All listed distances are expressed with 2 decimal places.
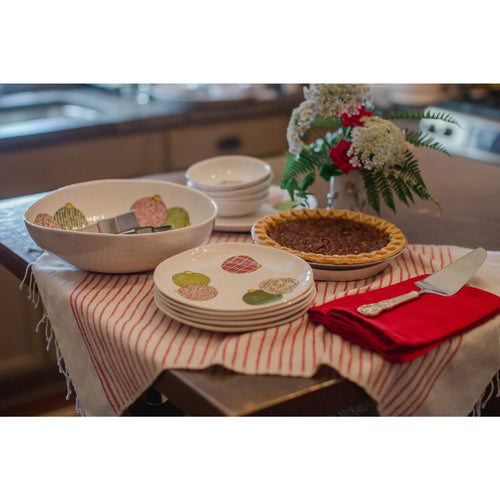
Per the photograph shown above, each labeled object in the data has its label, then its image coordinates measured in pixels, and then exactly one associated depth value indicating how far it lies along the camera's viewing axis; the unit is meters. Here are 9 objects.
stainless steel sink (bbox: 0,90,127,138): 2.68
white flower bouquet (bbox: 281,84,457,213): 1.22
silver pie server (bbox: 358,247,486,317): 0.91
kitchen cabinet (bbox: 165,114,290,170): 2.87
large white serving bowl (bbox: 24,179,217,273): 1.01
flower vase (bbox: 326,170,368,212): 1.34
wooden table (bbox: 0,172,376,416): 0.77
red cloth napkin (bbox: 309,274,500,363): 0.85
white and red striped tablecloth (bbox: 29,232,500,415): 0.84
